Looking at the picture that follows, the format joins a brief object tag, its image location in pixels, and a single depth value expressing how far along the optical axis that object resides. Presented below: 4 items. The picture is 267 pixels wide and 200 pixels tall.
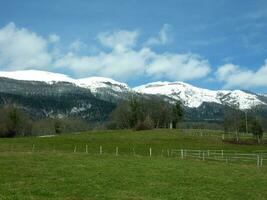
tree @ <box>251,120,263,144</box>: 132.38
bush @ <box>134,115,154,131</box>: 160.48
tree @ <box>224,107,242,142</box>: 157.62
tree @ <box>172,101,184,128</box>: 176.25
